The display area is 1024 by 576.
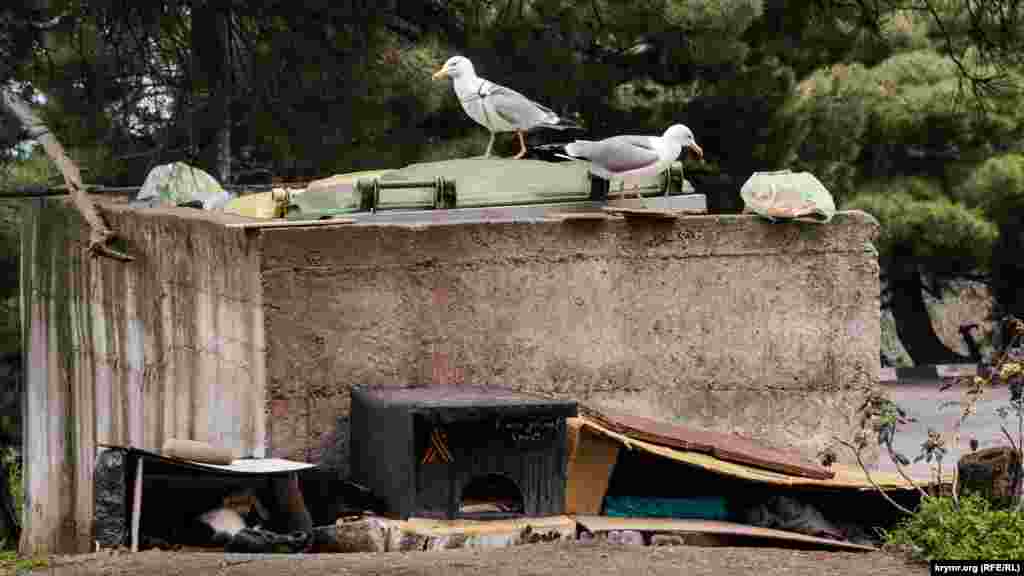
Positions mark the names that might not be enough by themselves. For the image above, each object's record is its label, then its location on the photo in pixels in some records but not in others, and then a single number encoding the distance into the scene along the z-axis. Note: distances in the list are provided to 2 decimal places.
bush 15.01
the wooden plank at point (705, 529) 17.08
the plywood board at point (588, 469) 17.94
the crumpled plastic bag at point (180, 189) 22.44
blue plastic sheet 18.20
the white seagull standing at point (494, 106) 21.83
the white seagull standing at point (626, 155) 20.00
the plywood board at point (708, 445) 18.22
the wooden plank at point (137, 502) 16.75
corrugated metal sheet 18.87
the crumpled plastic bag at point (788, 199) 19.94
